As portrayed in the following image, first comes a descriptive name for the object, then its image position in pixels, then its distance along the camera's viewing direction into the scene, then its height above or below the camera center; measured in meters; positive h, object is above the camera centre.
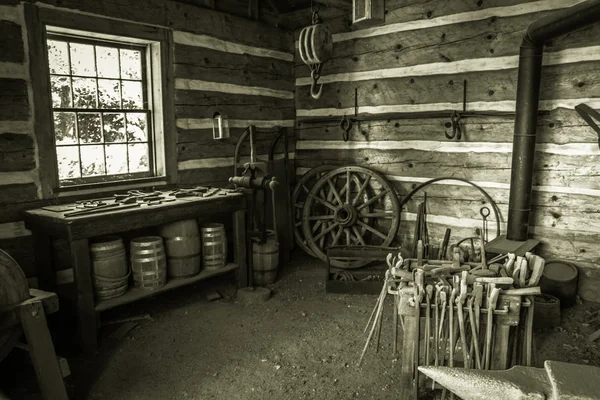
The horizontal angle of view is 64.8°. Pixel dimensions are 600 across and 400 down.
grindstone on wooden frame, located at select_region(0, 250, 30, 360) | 2.71 -0.93
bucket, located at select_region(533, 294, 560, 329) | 4.31 -1.63
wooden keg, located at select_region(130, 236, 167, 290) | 4.38 -1.18
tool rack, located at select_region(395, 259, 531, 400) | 2.78 -1.19
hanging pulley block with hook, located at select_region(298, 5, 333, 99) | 4.82 +0.94
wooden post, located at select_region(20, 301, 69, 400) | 2.81 -1.32
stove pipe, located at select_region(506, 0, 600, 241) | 4.35 +0.14
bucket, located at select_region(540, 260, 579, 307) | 4.66 -1.45
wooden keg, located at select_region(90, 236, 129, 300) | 4.06 -1.15
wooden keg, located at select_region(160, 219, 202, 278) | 4.62 -1.09
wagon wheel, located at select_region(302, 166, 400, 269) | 6.00 -0.98
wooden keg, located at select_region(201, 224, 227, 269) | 4.93 -1.15
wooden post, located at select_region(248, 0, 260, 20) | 6.13 +1.63
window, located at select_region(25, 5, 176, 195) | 4.28 +0.34
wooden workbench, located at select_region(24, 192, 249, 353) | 3.83 -0.81
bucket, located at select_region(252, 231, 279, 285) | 5.43 -1.44
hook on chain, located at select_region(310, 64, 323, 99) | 5.03 +0.67
